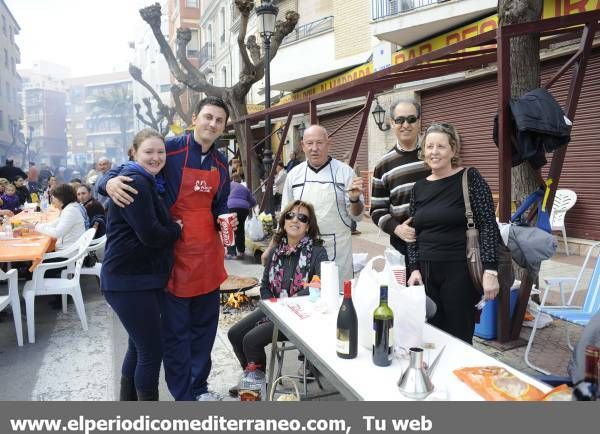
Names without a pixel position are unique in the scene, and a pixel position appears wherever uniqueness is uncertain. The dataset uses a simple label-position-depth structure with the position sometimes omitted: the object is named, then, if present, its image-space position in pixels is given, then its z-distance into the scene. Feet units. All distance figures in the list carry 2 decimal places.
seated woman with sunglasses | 11.21
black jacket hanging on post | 12.12
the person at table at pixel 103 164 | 29.18
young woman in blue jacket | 8.59
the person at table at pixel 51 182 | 41.73
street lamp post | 31.32
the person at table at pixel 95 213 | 23.73
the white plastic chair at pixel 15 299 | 15.48
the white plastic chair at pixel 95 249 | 21.06
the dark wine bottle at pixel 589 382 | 4.59
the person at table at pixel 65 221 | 19.63
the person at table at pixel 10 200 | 34.04
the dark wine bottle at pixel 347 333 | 6.88
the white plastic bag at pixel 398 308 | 7.04
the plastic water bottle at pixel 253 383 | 9.77
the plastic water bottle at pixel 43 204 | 32.58
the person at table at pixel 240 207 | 29.55
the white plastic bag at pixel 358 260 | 14.26
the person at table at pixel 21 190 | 43.47
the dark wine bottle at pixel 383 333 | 6.64
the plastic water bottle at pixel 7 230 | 20.10
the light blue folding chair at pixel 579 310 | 11.81
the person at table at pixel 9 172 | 48.78
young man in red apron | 9.89
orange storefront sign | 27.86
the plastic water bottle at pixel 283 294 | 11.22
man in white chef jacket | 12.32
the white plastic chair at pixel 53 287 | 15.99
